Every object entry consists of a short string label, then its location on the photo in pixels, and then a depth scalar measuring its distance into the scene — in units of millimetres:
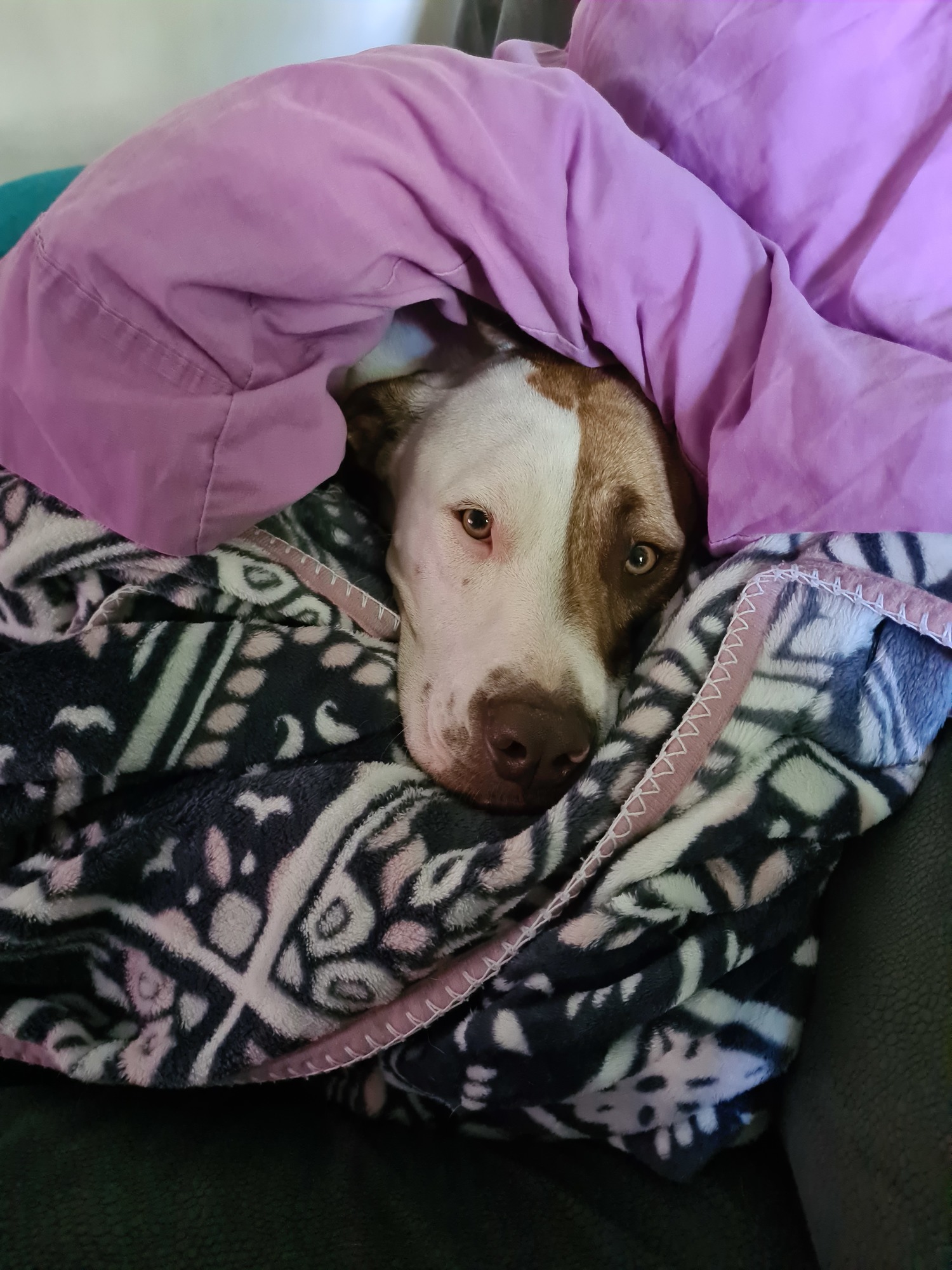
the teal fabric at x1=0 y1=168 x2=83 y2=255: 501
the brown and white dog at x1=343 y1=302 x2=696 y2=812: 337
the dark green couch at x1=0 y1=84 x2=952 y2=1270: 258
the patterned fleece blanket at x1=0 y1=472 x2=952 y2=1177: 290
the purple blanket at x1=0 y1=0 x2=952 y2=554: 313
